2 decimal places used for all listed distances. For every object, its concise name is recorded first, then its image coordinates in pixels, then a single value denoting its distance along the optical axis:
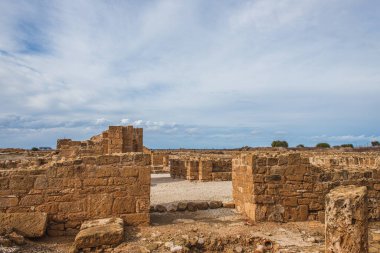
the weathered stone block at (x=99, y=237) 6.28
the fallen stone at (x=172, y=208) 9.45
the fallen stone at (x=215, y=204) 9.86
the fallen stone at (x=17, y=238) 6.58
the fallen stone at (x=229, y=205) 9.99
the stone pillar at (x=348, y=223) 5.12
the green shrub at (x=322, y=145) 53.59
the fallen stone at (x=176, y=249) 6.21
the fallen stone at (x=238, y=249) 6.62
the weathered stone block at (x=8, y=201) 7.27
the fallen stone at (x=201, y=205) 9.73
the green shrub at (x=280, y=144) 55.01
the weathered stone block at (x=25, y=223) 6.99
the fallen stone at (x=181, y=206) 9.54
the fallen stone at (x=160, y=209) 9.41
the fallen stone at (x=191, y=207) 9.59
